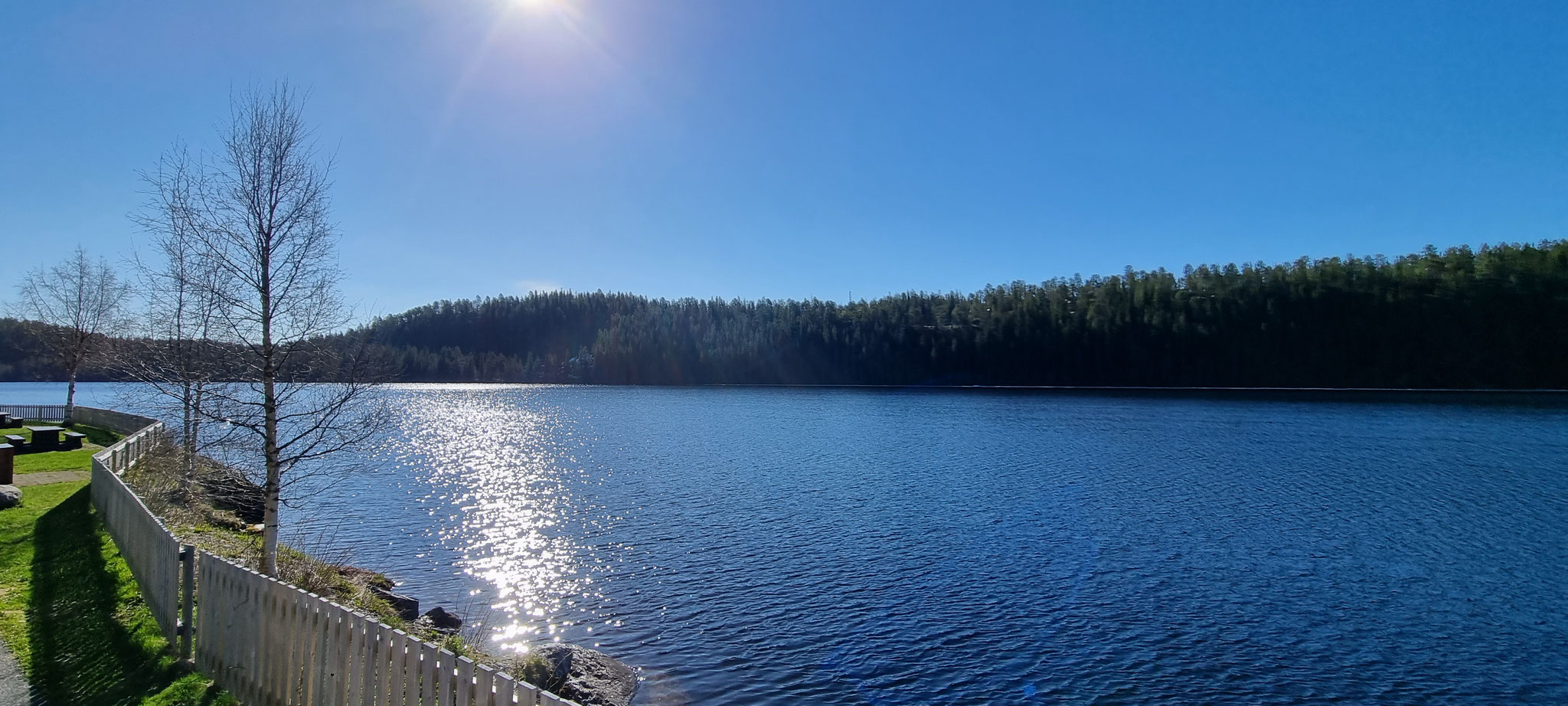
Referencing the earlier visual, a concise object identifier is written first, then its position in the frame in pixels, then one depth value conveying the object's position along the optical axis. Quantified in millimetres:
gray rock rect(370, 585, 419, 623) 15062
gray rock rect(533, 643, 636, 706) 11938
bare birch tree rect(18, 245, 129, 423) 31328
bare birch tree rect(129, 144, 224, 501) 10805
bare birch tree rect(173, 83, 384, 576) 10750
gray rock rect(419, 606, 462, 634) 14836
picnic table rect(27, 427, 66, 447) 26328
